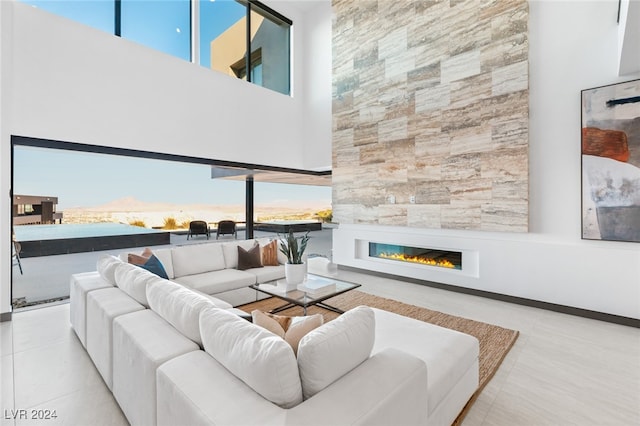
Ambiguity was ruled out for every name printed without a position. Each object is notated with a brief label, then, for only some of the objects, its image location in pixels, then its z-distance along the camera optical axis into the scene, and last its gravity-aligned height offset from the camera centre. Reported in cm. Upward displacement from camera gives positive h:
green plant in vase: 333 -58
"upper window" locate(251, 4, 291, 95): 618 +357
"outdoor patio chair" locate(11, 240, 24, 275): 435 -50
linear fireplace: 457 -70
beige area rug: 241 -122
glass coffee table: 298 -84
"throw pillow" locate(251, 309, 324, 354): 137 -55
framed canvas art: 312 +53
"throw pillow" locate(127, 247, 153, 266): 329 -50
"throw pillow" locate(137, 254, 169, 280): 316 -56
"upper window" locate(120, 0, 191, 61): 437 +295
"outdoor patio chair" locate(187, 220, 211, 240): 800 -38
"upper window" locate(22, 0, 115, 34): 367 +264
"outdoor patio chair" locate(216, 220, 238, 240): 769 -37
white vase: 333 -67
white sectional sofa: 107 -67
